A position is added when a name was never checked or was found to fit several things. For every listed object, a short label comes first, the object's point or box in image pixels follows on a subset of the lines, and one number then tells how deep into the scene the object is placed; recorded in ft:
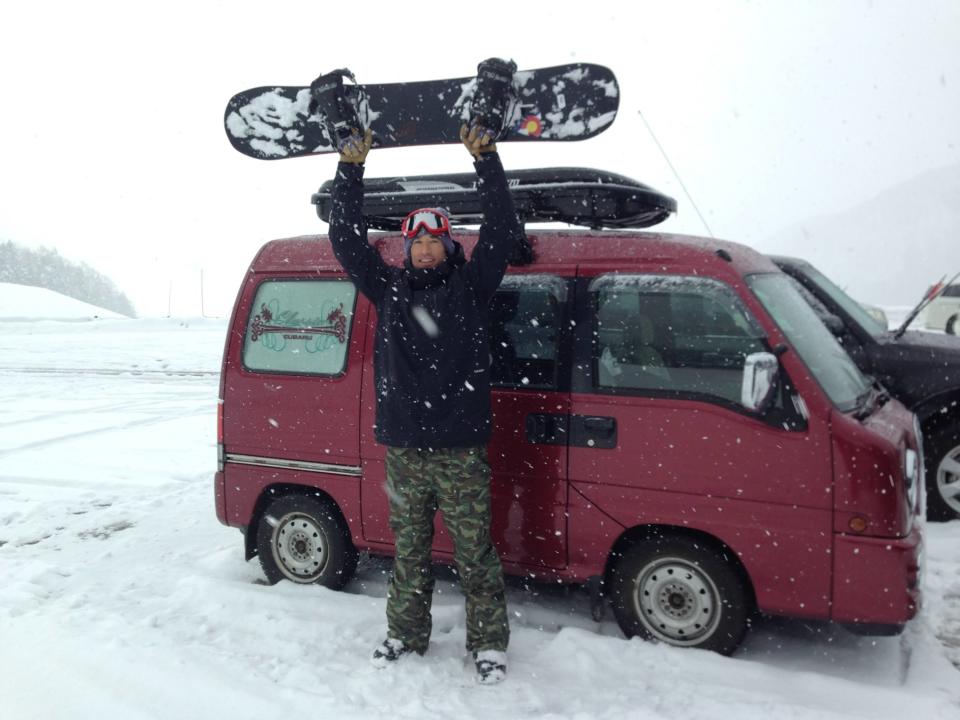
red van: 10.69
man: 11.26
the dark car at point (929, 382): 18.25
